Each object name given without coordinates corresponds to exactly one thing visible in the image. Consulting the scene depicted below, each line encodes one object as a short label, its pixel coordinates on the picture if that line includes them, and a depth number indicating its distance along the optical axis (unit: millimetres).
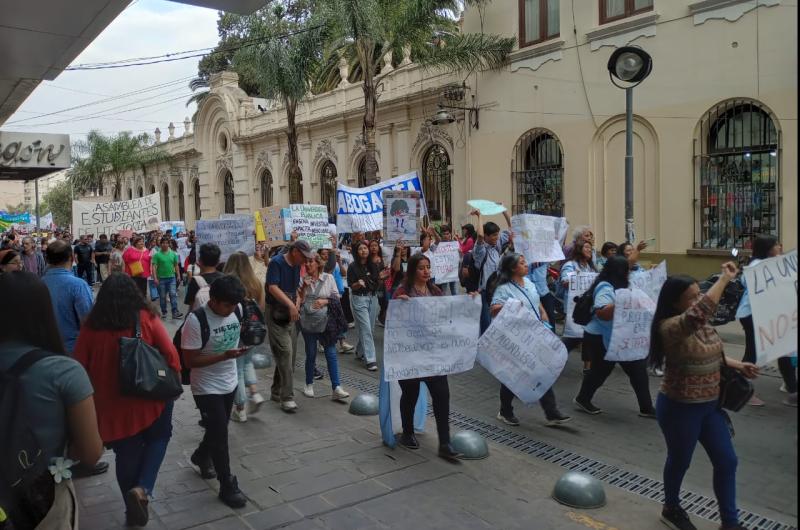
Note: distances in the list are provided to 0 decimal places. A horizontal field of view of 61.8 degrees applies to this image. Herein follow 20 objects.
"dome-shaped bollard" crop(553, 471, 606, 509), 4301
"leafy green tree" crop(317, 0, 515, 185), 15688
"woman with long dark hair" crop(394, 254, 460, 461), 5168
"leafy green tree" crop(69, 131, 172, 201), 41562
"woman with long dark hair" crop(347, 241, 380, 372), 8281
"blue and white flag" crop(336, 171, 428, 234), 10953
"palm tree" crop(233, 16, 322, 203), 19062
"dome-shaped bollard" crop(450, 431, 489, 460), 5191
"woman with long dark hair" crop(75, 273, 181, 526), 3672
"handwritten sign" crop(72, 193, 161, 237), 15898
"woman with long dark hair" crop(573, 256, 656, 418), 5977
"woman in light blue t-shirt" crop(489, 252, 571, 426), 5770
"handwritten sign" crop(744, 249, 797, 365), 3047
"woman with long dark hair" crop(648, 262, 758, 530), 3742
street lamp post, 9516
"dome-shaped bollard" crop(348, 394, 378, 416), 6434
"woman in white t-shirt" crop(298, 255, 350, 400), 6805
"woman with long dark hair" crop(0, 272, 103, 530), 2479
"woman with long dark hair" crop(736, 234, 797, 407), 6270
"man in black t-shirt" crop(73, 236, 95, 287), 18078
